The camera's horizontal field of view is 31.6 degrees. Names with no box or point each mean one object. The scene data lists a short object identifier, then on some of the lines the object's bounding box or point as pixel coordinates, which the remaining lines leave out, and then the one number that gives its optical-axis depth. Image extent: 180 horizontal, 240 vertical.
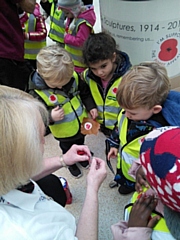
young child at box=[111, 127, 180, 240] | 0.71
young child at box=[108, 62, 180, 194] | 1.24
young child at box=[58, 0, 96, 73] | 2.12
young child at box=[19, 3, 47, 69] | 2.31
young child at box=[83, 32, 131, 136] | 1.57
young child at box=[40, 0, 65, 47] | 2.36
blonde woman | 0.82
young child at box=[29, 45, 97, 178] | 1.51
